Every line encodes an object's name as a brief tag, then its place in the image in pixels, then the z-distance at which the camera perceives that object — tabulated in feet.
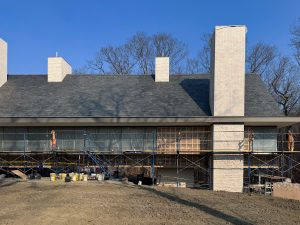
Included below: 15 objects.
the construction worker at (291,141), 44.23
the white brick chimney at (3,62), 53.06
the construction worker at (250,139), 44.40
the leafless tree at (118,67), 100.22
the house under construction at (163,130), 43.90
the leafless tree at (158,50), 106.15
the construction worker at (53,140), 44.47
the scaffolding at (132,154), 46.04
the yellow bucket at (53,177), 41.28
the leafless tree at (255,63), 96.57
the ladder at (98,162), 45.06
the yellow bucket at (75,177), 41.04
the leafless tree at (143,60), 99.04
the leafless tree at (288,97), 88.39
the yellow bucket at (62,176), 41.97
